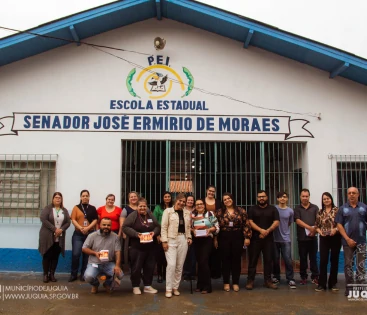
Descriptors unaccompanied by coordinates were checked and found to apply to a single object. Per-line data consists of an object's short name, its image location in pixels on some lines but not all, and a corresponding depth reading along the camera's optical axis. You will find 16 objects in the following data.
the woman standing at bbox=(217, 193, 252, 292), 6.47
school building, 7.97
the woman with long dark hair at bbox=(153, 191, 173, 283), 7.07
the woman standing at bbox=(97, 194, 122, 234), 7.11
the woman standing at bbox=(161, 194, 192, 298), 6.18
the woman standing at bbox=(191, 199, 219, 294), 6.33
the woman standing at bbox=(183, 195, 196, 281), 7.04
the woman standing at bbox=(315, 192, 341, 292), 6.54
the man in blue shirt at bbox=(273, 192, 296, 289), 6.92
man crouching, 6.12
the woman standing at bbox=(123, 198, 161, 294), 6.30
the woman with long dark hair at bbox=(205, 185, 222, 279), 6.89
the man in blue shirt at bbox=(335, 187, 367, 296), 6.13
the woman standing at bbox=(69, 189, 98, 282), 7.18
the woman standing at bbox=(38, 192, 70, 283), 6.96
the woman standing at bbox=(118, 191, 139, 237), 6.97
